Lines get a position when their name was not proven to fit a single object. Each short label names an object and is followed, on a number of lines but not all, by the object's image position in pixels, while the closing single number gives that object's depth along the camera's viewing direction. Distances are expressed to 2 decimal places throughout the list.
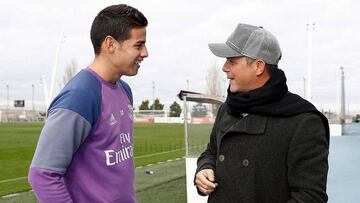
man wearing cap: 2.06
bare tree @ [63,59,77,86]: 73.32
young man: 2.04
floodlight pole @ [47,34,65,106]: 27.56
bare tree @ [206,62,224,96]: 76.62
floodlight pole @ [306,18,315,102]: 15.94
